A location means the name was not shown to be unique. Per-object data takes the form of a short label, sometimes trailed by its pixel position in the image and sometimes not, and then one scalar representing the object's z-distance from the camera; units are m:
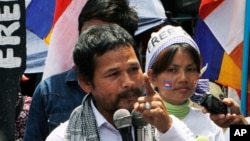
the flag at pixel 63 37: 8.25
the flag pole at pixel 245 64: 9.84
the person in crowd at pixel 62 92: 6.92
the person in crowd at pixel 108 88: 5.08
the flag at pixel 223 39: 10.36
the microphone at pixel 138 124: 4.78
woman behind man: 6.79
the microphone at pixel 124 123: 4.67
